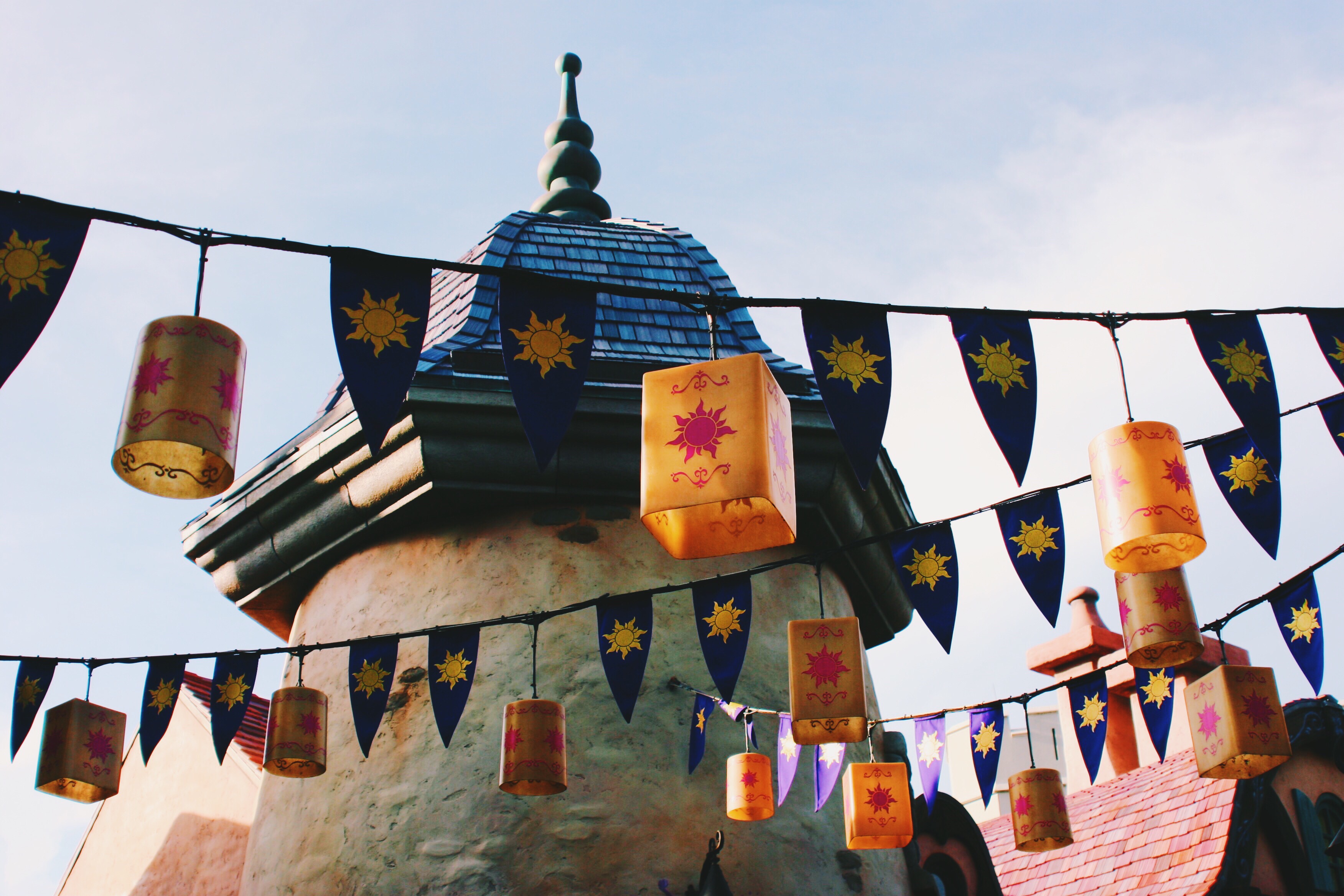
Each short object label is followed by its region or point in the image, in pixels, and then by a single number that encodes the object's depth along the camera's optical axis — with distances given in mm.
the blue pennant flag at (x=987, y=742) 6062
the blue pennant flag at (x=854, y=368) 3520
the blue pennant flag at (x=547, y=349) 3318
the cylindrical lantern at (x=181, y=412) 2953
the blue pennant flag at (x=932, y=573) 5027
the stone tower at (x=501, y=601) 5352
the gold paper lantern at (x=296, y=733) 5078
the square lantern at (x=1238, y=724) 4883
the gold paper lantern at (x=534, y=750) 4742
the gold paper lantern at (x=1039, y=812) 6090
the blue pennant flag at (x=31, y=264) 2912
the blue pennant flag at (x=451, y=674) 5199
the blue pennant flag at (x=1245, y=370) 3920
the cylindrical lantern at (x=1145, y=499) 3467
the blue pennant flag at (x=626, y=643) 5105
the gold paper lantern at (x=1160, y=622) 4656
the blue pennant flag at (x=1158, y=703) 6113
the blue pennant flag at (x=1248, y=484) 4707
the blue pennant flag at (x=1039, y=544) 4727
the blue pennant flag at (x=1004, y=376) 3713
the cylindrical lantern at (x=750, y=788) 5312
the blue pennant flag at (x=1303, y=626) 5426
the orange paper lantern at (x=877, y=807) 5578
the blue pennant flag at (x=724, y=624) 5125
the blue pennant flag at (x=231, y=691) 5355
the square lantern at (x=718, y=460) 3012
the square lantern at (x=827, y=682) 4680
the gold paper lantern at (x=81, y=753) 4887
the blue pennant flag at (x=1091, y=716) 6000
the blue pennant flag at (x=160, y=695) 5172
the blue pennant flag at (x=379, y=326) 3223
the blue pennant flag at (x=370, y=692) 5324
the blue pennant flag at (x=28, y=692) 5016
